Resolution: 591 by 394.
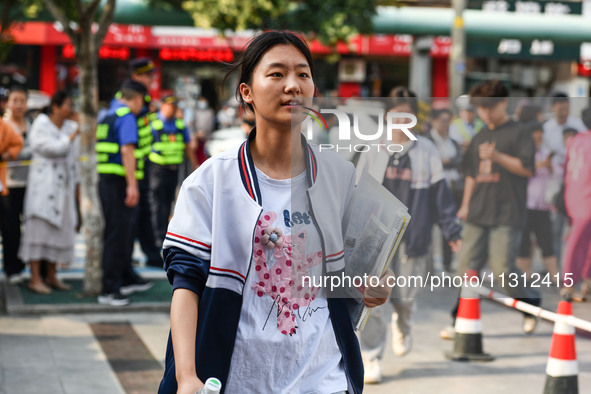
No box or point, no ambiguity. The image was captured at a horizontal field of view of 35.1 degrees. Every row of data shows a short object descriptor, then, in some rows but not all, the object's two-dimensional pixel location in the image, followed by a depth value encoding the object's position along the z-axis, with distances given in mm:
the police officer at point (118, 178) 8086
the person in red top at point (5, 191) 8594
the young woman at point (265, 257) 2605
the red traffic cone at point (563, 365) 5453
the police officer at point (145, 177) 8852
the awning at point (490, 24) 22047
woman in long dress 8727
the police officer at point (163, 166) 11328
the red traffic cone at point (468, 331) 6809
